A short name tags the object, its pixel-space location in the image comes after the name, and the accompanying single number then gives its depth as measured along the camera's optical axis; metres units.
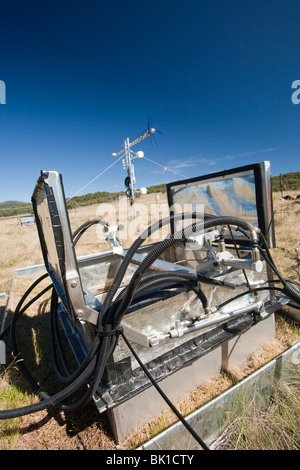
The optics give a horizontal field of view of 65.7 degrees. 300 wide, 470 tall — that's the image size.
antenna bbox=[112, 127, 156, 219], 9.69
